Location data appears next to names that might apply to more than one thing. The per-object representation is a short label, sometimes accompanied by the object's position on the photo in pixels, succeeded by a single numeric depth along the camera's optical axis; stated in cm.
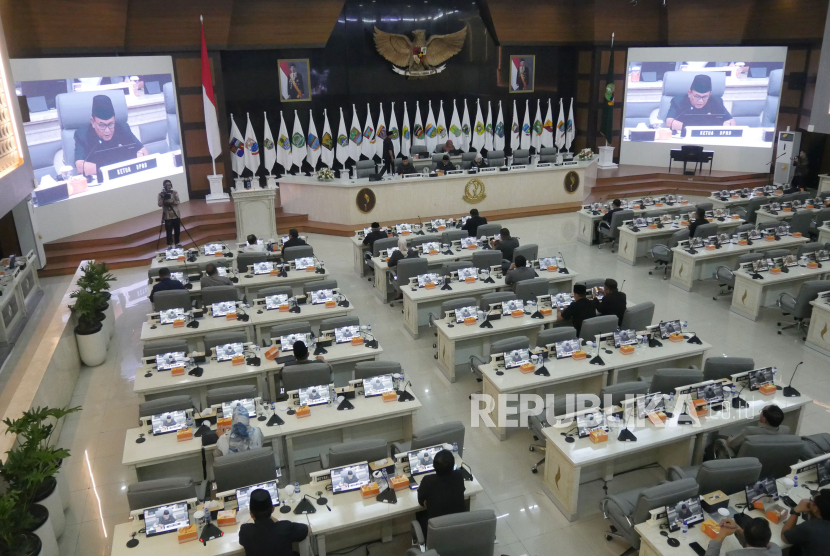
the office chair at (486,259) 1108
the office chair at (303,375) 709
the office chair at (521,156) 1866
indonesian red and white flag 1574
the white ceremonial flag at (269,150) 1804
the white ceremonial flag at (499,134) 2061
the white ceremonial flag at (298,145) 1827
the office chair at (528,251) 1140
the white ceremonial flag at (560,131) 2108
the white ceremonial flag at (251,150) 1772
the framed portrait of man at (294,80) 1798
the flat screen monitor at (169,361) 746
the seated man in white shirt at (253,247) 1177
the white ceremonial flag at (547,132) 2105
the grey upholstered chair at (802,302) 971
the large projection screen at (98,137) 1335
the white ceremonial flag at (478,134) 2039
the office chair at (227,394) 673
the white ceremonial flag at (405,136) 1969
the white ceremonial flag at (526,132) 2069
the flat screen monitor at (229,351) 770
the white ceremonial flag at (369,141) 1911
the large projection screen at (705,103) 1981
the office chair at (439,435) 587
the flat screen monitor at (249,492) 526
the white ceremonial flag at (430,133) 2000
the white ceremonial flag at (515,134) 2060
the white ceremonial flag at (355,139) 1883
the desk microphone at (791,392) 692
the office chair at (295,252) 1133
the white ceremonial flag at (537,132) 2091
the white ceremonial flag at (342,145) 1872
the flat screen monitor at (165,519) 502
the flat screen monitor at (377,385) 689
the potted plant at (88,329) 910
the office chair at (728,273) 1099
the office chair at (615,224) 1386
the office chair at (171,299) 939
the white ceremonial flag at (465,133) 2033
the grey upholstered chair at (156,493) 528
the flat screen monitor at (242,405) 640
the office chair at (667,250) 1245
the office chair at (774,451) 581
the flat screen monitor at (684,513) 503
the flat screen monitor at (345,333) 803
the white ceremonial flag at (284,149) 1819
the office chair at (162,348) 784
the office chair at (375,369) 725
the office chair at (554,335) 795
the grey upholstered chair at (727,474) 545
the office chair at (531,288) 958
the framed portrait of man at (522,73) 2044
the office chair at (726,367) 722
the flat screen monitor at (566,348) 770
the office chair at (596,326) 824
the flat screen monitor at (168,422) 627
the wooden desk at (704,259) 1180
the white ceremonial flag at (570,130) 2120
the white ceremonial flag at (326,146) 1859
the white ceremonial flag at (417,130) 1986
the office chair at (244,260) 1108
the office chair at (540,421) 672
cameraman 1314
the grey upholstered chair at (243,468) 562
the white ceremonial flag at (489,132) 2041
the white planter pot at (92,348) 925
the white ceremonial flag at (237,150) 1752
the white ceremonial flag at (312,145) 1838
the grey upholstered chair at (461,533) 475
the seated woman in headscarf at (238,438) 586
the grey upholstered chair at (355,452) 573
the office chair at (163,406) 651
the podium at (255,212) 1444
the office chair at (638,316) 873
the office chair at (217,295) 955
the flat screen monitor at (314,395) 674
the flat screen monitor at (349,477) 550
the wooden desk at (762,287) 1045
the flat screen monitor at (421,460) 564
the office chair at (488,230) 1261
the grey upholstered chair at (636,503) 518
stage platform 1358
